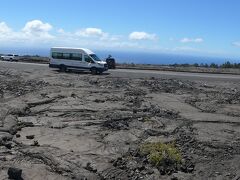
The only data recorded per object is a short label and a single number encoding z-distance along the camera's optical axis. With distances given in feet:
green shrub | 24.33
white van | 78.51
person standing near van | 92.34
